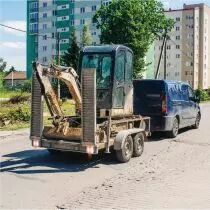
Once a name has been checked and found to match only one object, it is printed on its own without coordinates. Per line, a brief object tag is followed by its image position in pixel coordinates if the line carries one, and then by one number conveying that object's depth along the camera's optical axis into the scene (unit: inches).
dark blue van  660.7
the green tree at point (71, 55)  2303.2
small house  5516.7
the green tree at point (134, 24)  2345.0
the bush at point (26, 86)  2292.1
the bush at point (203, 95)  2597.0
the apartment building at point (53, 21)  3804.1
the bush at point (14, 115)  873.5
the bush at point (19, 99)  1360.7
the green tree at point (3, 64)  5528.5
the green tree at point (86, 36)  2532.0
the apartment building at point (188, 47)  4261.8
